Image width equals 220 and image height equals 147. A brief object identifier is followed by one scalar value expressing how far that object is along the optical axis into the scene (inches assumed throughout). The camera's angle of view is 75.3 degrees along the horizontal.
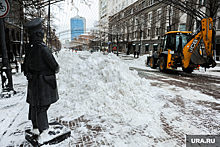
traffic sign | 188.4
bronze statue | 94.8
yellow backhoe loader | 354.0
